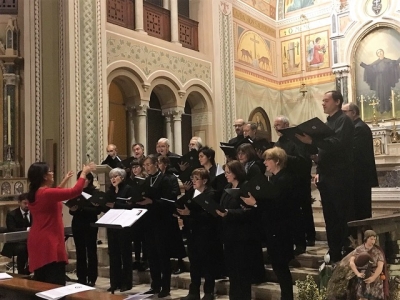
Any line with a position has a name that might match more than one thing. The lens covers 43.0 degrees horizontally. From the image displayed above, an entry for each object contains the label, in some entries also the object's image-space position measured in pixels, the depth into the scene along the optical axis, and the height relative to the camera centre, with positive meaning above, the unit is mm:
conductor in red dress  3896 -343
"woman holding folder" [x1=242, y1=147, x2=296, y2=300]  4102 -363
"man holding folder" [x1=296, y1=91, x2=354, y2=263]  4289 -74
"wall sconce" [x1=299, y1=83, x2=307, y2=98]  14188 +2415
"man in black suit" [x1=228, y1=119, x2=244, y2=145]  6382 +596
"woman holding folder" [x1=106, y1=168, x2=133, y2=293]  5539 -738
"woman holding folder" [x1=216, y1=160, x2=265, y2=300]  4254 -583
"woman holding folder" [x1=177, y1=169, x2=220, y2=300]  4859 -644
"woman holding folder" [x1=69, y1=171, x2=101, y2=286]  5961 -674
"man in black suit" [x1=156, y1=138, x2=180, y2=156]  6578 +407
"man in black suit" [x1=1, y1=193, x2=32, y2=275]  6855 -618
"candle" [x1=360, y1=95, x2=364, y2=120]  14078 +1898
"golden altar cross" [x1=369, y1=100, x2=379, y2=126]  12645 +1669
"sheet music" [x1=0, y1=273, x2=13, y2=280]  3325 -614
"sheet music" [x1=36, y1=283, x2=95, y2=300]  2561 -574
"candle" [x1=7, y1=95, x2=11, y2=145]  9039 +1066
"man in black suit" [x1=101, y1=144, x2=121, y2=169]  7895 +342
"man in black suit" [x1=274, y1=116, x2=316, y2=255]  5098 -27
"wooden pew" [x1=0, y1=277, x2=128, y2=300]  2560 -600
